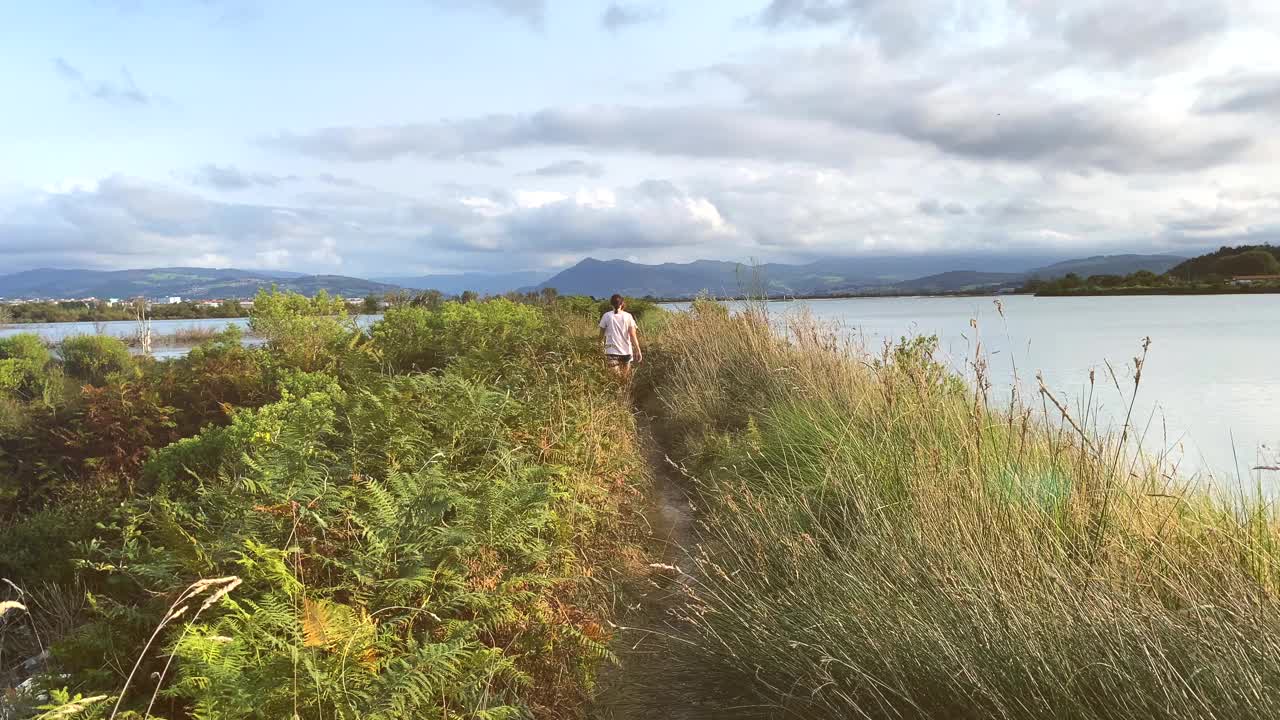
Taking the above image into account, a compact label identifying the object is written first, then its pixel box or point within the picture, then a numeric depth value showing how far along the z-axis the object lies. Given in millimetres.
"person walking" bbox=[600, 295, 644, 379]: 12133
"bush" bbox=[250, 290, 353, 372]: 13018
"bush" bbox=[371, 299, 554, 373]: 9477
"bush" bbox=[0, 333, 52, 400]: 15992
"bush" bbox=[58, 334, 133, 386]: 20797
